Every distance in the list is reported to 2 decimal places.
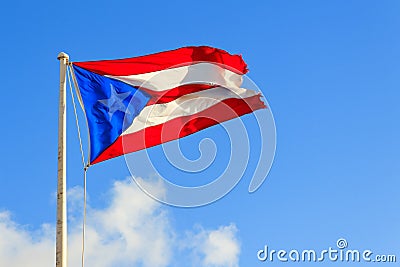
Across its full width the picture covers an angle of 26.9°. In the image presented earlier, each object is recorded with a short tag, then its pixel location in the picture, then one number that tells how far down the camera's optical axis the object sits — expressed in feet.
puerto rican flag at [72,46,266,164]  67.15
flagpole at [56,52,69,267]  58.39
